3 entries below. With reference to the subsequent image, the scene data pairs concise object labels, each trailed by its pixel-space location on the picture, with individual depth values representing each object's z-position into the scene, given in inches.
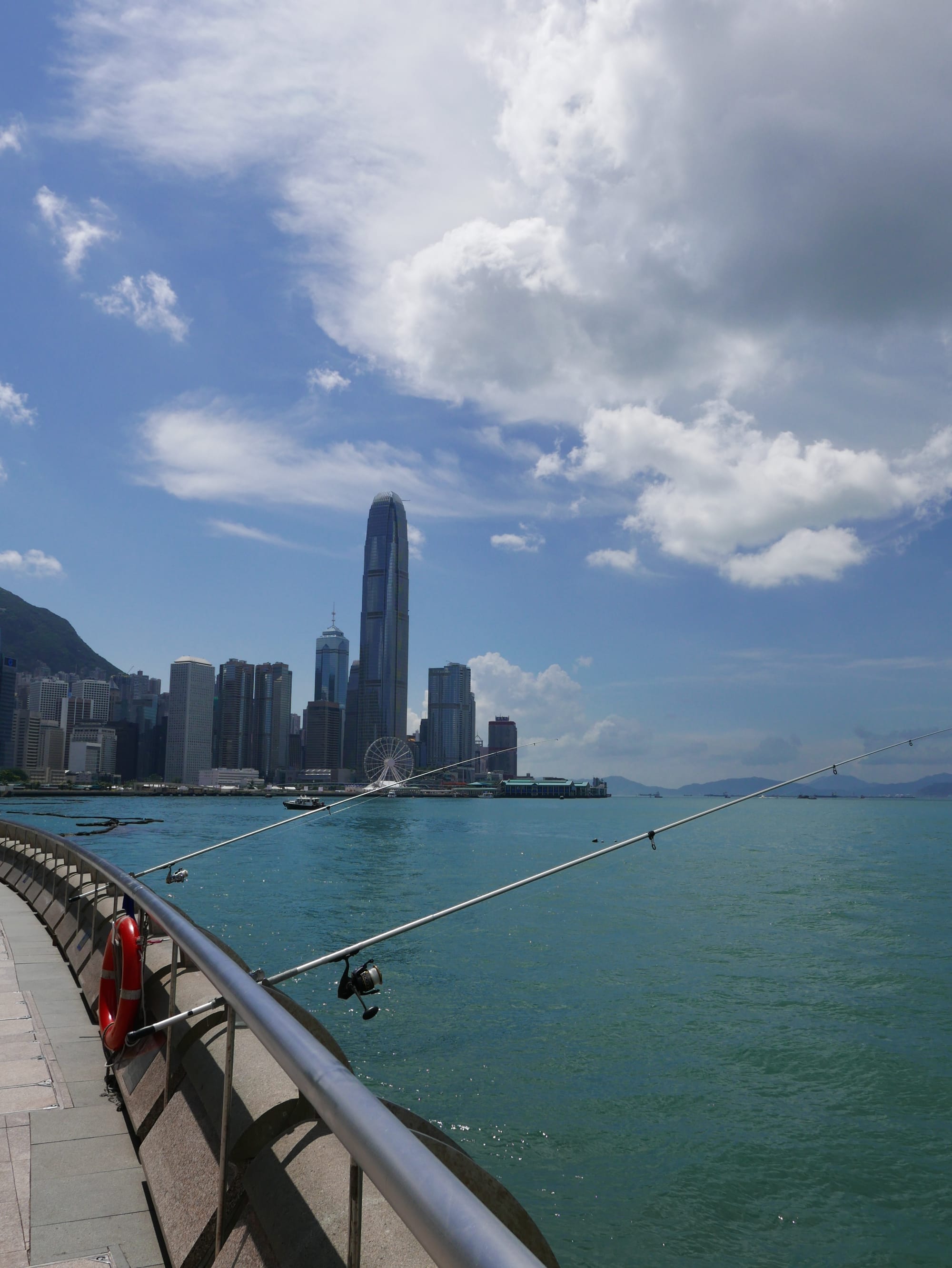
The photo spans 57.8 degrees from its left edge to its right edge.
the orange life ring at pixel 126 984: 209.2
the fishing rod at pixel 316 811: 363.6
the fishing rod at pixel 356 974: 162.1
